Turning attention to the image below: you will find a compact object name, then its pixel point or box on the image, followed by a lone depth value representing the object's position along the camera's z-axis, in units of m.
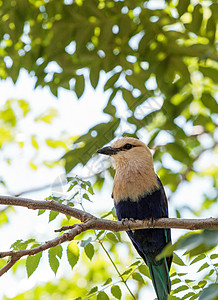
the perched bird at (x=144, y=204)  7.31
